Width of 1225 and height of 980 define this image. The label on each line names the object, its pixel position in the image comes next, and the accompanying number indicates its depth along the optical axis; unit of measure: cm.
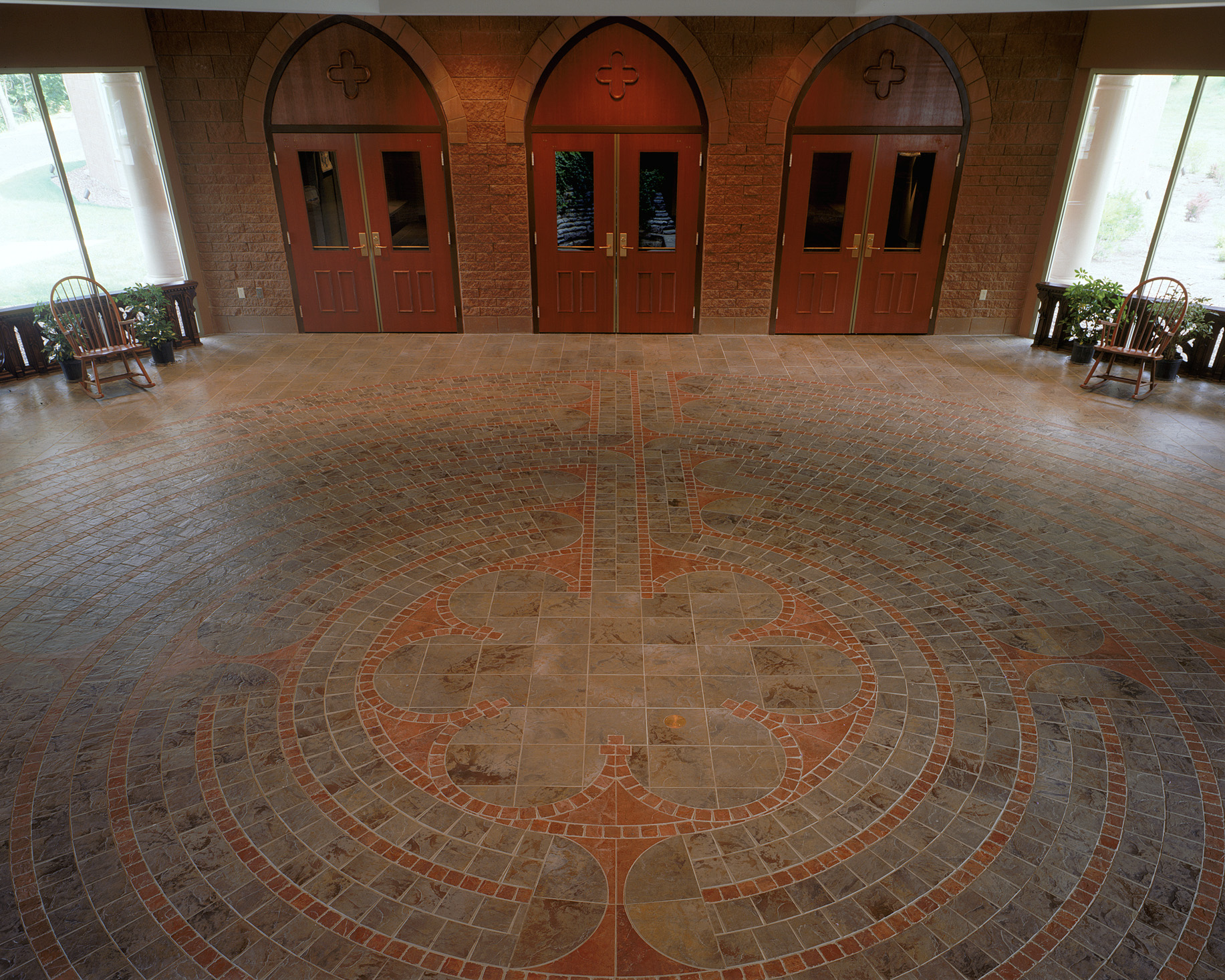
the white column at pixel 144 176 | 818
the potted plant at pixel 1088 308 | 809
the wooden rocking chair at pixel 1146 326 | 748
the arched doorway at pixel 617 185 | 837
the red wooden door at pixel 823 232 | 866
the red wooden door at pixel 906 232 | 868
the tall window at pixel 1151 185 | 766
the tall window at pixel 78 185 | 756
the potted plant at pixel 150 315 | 805
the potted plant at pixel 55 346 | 763
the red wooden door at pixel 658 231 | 866
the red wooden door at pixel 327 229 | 868
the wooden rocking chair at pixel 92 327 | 752
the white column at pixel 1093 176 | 822
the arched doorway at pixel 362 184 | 834
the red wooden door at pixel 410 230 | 866
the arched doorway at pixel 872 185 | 837
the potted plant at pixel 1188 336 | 762
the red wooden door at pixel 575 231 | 867
